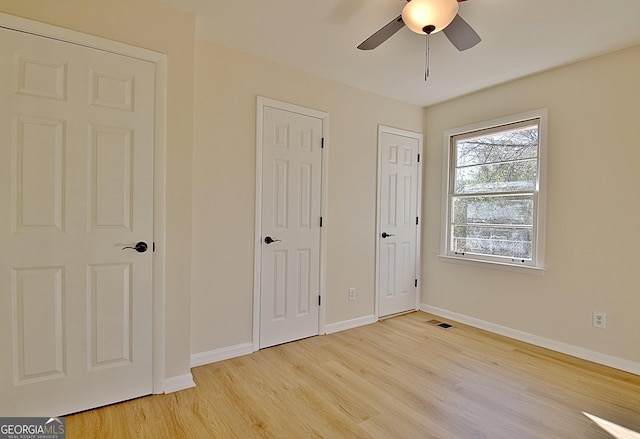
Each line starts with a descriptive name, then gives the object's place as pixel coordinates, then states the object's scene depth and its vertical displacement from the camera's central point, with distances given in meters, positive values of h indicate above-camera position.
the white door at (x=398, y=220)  3.66 -0.05
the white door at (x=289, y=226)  2.84 -0.11
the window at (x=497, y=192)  3.05 +0.27
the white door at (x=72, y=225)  1.73 -0.09
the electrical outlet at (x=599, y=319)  2.62 -0.82
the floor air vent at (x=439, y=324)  3.49 -1.19
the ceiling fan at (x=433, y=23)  1.64 +1.07
